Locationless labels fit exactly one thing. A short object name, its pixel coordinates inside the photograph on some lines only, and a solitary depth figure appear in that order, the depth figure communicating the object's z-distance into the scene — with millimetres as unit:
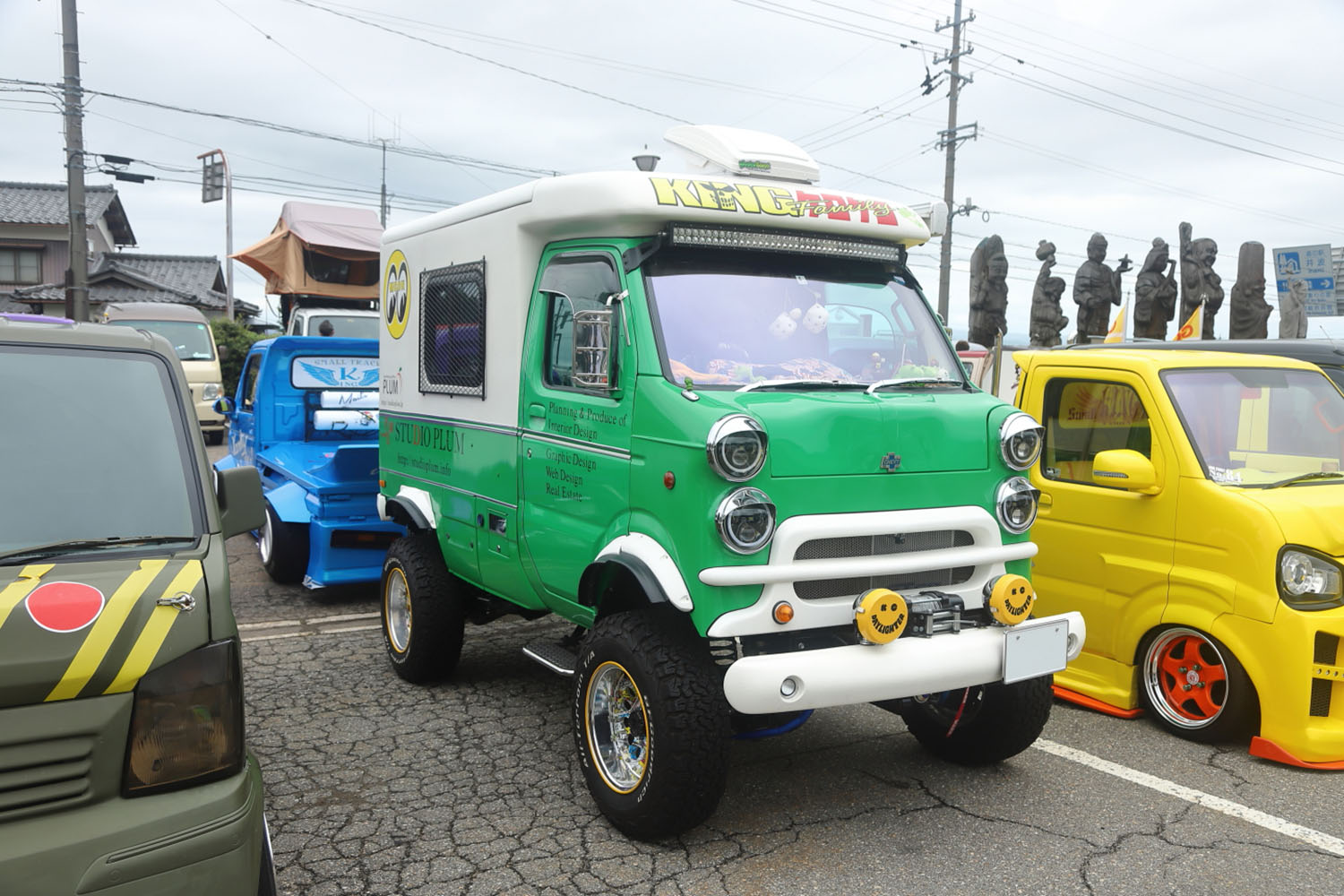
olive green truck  2189
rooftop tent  13977
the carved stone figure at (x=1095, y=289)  17312
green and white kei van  3555
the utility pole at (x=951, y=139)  27656
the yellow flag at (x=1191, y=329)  14828
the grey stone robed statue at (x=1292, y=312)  16859
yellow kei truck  4531
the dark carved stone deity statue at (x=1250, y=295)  15422
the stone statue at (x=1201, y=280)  16859
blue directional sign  17422
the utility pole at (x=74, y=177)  17797
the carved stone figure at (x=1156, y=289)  17719
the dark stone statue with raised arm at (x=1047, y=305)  18156
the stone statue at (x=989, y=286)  20250
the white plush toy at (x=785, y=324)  4172
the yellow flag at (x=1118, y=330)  14480
